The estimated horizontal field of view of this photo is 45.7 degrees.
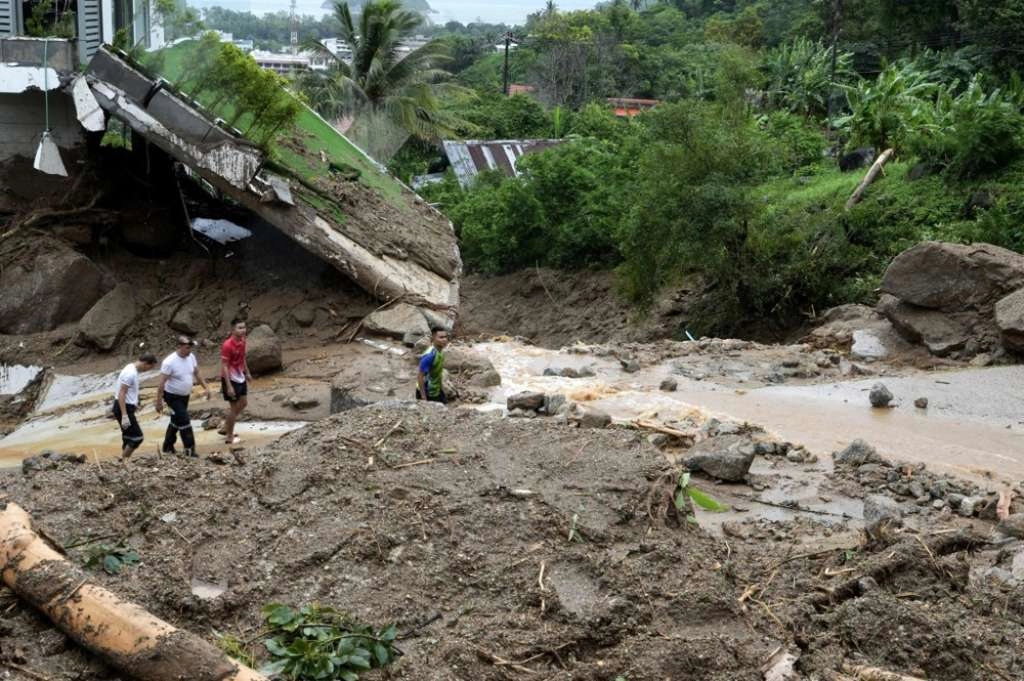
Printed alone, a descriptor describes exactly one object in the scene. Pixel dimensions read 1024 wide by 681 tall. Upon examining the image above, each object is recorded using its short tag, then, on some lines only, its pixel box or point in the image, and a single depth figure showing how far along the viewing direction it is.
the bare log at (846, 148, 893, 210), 27.33
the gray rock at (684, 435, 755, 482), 10.33
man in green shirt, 11.75
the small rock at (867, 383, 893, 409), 14.12
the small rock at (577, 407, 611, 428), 10.72
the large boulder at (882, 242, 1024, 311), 17.00
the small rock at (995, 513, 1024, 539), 8.38
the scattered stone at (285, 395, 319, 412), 13.69
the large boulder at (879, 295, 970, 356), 16.94
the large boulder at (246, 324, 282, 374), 15.26
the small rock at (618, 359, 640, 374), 15.92
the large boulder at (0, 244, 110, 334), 17.28
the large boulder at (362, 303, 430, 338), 16.33
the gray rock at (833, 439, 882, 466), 11.11
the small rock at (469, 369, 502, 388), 14.29
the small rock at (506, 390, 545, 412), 12.84
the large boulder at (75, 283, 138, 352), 16.64
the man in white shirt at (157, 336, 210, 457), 10.85
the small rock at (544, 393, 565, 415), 12.60
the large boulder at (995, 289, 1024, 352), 15.90
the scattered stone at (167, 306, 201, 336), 17.11
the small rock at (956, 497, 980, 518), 9.84
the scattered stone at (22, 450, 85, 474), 7.91
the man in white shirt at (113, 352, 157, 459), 10.81
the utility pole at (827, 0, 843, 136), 38.59
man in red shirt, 11.70
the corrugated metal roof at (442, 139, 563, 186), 37.28
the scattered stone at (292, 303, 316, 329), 17.25
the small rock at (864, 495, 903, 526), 8.09
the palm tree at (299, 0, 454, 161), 35.78
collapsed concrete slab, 16.86
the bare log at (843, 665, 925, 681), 5.89
